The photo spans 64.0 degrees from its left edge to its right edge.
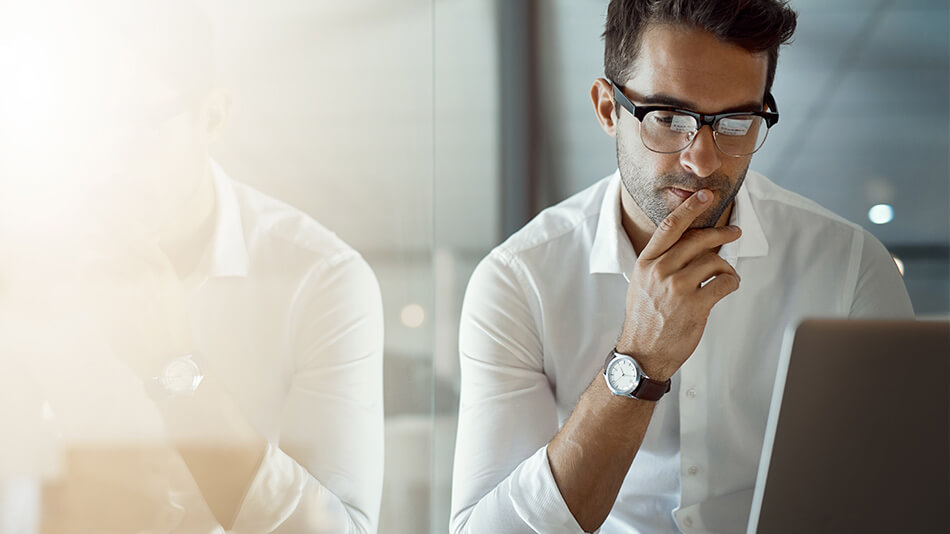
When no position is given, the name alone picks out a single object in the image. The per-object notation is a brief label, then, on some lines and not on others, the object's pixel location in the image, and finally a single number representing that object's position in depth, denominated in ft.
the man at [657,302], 3.97
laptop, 2.86
